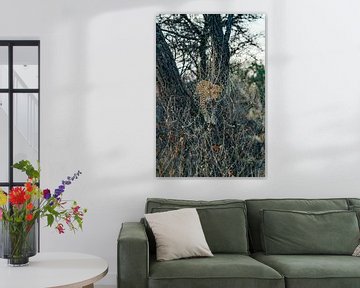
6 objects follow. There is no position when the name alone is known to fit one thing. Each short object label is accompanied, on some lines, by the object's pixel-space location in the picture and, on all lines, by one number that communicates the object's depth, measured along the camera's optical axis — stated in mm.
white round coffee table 2957
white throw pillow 3873
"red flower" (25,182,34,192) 3242
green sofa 3561
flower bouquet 3229
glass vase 3240
